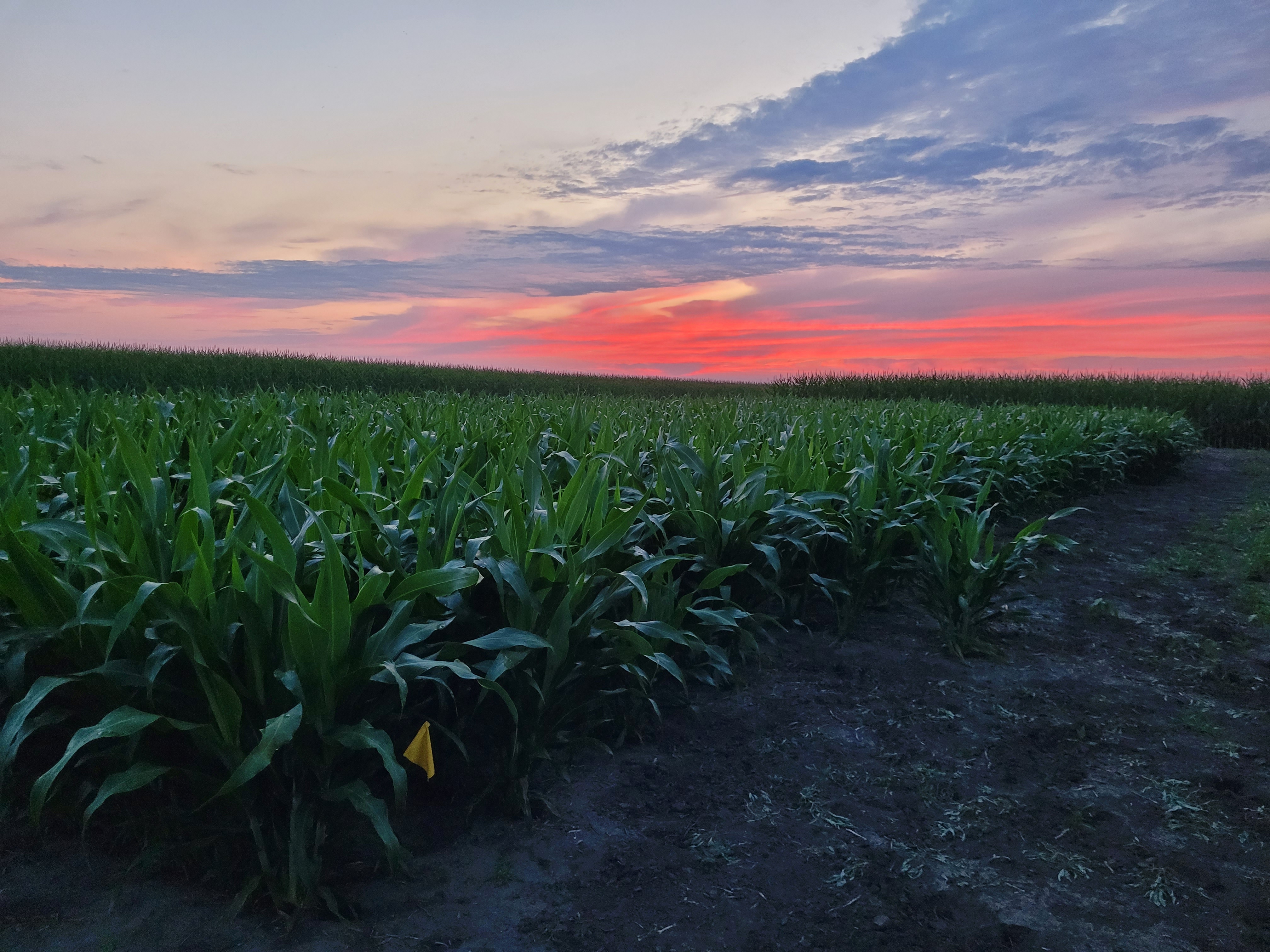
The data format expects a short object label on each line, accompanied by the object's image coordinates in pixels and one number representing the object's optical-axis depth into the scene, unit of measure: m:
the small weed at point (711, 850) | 2.17
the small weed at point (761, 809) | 2.36
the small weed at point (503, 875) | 1.99
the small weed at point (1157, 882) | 2.19
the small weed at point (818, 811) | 2.38
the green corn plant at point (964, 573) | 3.59
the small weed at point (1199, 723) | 3.21
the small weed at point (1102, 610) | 4.45
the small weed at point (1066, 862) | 2.26
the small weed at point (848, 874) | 2.14
